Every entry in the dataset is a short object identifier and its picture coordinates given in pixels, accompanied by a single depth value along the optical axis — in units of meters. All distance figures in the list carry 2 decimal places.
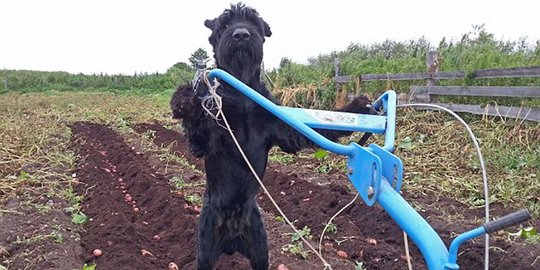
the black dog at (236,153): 3.22
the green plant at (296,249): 4.37
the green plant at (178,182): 6.97
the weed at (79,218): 5.36
